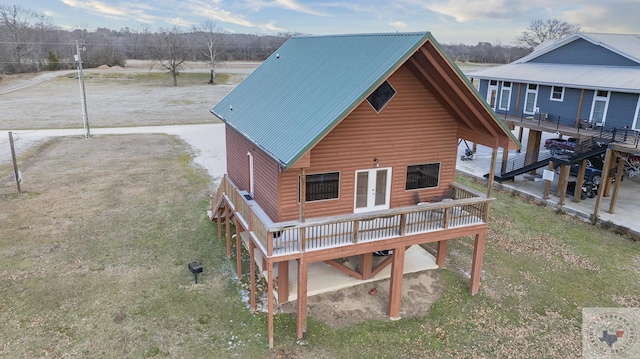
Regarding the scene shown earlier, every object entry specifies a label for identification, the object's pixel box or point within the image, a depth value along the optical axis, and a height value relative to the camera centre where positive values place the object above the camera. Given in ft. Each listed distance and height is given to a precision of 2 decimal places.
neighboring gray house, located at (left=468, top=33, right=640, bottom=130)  69.62 -0.78
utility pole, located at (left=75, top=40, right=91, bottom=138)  115.15 -9.13
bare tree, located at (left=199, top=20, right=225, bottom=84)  277.03 +18.13
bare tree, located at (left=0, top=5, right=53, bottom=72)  275.18 +16.42
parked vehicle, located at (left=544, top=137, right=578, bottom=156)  91.71 -14.24
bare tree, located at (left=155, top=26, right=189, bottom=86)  262.26 +9.65
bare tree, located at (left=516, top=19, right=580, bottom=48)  323.37 +34.81
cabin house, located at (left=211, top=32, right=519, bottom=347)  36.04 -7.96
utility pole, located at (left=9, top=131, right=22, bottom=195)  72.49 -18.67
